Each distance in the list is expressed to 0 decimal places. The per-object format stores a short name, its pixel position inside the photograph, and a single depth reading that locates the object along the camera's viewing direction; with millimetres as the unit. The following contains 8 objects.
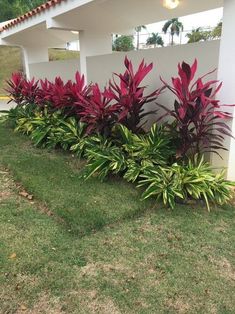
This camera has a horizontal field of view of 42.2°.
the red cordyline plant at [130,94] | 4418
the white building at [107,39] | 3861
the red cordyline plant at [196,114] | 3650
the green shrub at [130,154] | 4105
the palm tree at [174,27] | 48781
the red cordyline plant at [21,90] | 7809
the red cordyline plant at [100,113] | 4695
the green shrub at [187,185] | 3574
